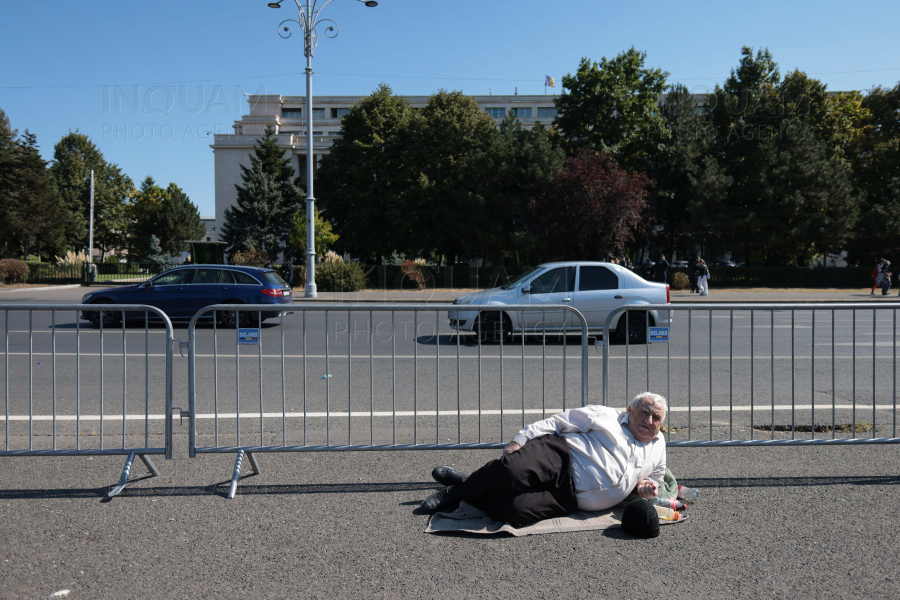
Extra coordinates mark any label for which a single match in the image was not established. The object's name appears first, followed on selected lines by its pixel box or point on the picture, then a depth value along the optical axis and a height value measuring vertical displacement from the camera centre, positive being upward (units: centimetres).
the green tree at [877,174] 3900 +730
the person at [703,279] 2877 +14
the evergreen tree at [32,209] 4522 +533
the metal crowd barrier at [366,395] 511 -125
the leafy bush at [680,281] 3297 +6
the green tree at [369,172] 4434 +779
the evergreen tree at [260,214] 4895 +521
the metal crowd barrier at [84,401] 463 -126
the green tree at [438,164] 4062 +771
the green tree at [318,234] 3338 +263
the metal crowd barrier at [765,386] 532 -122
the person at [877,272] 3050 +47
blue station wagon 1476 -19
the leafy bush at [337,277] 2950 +23
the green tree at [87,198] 6241 +896
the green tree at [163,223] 6800 +632
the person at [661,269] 2917 +60
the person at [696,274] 2928 +38
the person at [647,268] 3136 +69
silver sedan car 1211 -13
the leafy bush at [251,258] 3423 +128
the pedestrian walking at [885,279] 3012 +15
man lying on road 374 -111
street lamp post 2403 +708
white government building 7019 +1966
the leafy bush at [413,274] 3397 +43
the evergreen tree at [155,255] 4400 +199
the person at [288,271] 3009 +53
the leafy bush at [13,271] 3491 +60
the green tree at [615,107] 3997 +1108
